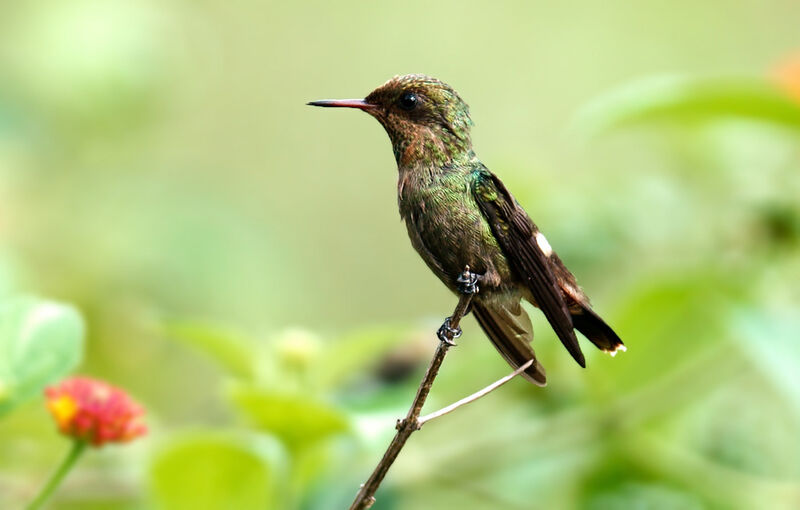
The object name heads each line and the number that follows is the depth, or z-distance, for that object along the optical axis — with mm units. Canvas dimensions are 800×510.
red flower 2279
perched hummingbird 2259
